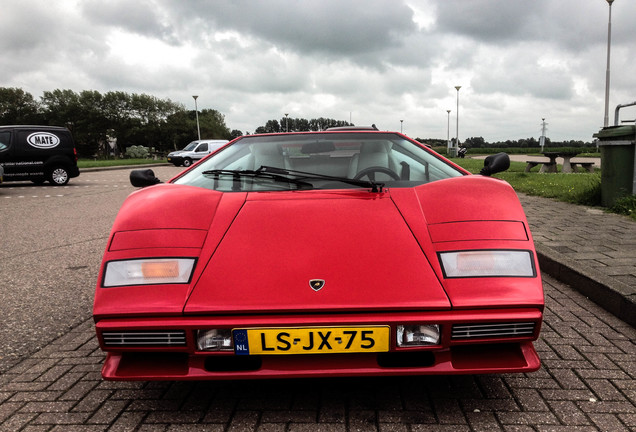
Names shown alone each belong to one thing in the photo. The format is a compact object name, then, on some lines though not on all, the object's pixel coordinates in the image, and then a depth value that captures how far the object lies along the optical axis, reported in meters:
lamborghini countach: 1.75
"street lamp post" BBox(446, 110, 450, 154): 52.28
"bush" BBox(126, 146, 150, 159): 57.69
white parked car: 27.52
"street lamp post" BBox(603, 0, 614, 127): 17.59
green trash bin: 6.68
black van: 13.37
